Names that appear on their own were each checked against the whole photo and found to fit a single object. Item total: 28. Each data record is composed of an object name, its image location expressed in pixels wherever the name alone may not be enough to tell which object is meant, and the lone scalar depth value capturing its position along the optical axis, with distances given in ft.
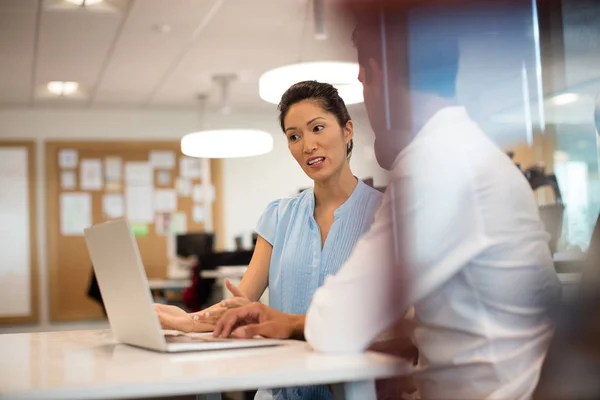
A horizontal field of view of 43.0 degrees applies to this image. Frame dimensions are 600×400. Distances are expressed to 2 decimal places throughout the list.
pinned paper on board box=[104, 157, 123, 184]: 26.89
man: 3.37
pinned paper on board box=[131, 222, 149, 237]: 26.91
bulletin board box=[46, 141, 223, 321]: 26.12
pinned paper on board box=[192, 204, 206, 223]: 27.66
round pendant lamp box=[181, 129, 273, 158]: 15.29
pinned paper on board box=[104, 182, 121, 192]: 26.84
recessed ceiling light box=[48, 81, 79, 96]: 22.39
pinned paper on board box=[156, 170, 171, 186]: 27.32
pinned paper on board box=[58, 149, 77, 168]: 26.35
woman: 5.82
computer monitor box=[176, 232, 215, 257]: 23.53
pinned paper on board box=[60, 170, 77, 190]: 26.45
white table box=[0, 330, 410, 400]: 3.17
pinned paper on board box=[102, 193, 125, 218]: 26.71
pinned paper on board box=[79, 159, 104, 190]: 26.61
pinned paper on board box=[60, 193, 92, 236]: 26.37
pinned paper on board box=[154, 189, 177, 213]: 27.27
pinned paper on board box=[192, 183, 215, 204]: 27.55
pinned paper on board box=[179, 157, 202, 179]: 27.53
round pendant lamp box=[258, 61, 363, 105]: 4.17
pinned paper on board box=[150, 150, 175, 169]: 27.32
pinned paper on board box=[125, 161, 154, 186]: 27.09
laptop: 4.05
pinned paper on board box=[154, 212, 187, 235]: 27.25
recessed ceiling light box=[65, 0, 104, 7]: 15.39
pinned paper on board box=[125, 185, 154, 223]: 27.04
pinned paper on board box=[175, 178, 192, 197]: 27.50
